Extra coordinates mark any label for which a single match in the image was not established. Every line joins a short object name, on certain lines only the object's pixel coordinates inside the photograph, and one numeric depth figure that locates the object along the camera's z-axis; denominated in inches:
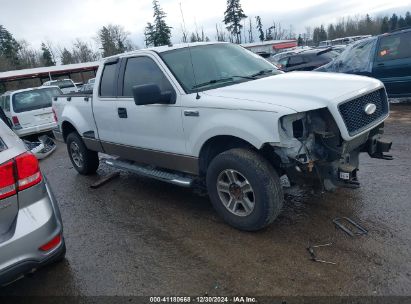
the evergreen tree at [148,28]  2476.6
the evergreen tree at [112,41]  3011.8
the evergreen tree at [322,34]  3569.1
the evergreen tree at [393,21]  2719.7
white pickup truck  137.9
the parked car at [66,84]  1024.1
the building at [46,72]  1522.5
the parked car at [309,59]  515.2
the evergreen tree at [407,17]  2612.7
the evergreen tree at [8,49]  2828.0
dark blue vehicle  329.7
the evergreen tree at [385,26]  2680.6
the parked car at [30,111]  431.2
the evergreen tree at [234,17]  3107.8
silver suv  106.8
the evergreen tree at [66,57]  3291.1
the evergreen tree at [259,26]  3588.3
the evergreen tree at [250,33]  3754.9
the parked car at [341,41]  1537.8
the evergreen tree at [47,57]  3109.0
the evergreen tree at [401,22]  2588.6
